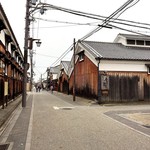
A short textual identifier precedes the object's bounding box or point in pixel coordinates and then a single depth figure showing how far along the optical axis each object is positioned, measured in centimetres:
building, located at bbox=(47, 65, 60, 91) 4314
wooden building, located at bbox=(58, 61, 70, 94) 2723
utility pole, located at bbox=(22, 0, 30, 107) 1294
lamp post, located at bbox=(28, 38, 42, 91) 1315
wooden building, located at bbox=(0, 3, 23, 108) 974
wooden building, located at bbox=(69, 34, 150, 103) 1390
